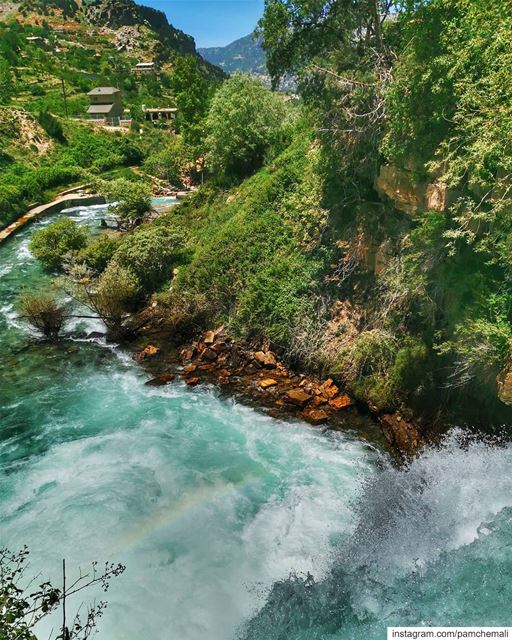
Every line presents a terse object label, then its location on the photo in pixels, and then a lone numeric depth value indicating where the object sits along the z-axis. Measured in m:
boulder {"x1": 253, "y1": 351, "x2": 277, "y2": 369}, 18.58
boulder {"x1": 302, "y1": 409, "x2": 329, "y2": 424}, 15.77
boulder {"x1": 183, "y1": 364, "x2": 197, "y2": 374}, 19.06
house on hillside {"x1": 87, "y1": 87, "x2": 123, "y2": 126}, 84.75
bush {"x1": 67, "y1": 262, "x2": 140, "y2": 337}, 21.62
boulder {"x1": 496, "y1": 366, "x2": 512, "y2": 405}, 11.29
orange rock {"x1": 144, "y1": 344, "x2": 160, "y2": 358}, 20.38
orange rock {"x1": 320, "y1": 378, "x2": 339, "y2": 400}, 16.55
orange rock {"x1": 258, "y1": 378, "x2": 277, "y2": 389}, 17.59
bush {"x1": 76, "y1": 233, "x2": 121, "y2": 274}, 28.66
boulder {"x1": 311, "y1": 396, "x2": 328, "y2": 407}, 16.39
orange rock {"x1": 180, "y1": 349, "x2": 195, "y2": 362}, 19.92
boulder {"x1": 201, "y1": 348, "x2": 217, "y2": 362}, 19.59
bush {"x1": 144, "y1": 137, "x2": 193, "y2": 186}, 51.41
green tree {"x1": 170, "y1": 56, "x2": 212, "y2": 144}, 47.44
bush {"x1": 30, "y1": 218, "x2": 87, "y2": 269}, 30.00
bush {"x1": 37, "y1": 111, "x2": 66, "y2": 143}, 65.19
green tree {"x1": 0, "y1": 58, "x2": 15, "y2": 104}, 73.65
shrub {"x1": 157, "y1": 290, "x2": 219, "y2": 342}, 21.70
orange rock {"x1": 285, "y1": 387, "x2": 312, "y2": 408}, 16.45
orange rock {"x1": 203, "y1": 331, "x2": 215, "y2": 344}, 20.25
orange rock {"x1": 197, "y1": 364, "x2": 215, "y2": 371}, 19.17
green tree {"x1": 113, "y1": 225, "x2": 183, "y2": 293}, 25.48
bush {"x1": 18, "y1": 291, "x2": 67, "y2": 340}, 21.59
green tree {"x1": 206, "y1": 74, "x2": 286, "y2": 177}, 32.31
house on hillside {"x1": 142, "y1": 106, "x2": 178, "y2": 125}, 92.44
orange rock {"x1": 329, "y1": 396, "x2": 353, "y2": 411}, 16.16
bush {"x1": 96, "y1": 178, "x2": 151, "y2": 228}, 37.47
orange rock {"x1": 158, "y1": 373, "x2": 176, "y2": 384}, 18.66
